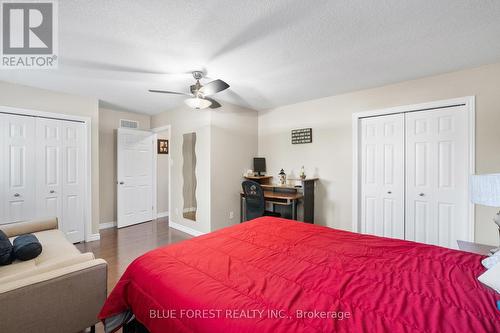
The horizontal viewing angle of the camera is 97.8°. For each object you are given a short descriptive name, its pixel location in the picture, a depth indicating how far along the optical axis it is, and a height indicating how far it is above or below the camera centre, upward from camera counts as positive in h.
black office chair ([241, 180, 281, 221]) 3.50 -0.58
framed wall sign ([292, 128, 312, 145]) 3.88 +0.54
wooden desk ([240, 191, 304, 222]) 3.51 -0.53
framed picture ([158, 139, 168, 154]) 5.29 +0.47
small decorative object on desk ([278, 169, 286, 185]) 4.08 -0.22
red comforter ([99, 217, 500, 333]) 0.87 -0.61
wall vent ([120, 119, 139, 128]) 4.62 +0.91
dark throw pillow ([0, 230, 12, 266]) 1.72 -0.69
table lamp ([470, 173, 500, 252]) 1.30 -0.15
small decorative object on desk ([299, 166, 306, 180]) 3.82 -0.15
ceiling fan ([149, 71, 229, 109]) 2.46 +0.86
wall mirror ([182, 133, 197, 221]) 4.21 -0.19
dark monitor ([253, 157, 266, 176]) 4.39 +0.01
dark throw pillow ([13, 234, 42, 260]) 1.80 -0.70
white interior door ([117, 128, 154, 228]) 4.46 -0.24
